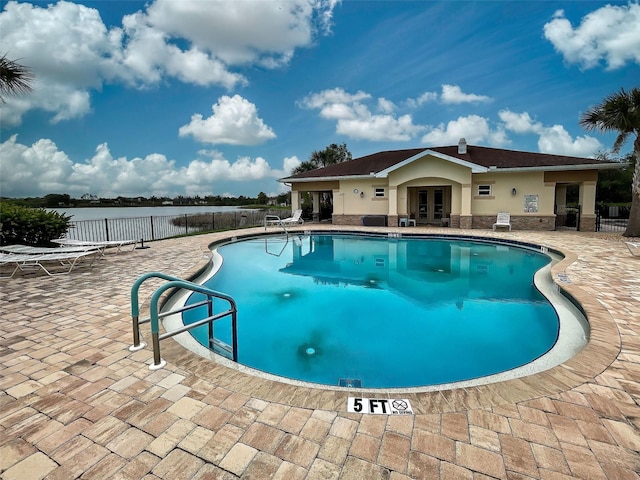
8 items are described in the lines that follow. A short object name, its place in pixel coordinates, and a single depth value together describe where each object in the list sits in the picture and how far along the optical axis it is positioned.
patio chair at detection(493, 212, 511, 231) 17.61
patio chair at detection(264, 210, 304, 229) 19.84
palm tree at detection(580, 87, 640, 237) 13.01
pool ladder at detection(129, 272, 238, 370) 3.22
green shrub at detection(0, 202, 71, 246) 10.26
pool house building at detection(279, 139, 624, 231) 17.25
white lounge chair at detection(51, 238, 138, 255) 10.57
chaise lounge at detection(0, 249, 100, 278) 7.79
